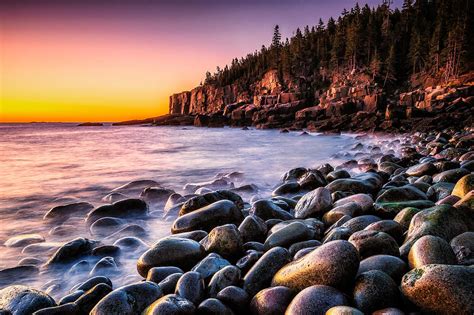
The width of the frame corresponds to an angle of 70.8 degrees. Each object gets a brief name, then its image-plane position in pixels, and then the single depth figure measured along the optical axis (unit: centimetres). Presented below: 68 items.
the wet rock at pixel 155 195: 668
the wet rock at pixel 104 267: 363
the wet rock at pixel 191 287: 247
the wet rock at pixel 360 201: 403
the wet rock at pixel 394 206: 375
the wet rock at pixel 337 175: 662
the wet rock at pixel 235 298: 241
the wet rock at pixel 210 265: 288
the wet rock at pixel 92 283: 294
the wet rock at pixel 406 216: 336
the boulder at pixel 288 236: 332
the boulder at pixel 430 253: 220
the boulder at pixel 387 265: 227
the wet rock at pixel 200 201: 512
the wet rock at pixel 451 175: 496
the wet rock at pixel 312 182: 643
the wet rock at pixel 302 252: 282
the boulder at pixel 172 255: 329
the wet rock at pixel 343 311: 180
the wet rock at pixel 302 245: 313
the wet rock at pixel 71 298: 274
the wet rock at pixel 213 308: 226
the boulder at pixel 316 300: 202
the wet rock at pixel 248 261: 293
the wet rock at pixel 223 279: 260
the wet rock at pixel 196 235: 386
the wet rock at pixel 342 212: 390
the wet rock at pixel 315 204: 443
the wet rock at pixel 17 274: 362
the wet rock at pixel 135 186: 771
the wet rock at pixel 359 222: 334
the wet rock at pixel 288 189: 647
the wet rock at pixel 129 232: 472
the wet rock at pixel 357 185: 532
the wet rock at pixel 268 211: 450
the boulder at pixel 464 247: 233
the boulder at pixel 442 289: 180
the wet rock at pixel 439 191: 434
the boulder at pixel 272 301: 225
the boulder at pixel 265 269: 259
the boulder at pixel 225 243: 335
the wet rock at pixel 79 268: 365
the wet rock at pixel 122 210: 554
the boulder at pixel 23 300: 262
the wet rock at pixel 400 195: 428
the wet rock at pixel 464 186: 362
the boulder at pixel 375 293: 203
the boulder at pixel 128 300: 235
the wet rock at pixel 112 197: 709
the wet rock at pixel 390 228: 306
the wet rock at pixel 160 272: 297
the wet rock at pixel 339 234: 313
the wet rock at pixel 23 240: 461
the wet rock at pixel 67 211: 574
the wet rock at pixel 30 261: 394
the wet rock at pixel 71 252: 394
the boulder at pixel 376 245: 261
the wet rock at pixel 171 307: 218
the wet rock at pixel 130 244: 425
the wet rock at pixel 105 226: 494
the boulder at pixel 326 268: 219
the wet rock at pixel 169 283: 268
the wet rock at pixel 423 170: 612
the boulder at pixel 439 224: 274
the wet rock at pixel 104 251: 405
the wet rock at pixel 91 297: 255
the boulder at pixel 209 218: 427
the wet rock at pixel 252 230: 378
